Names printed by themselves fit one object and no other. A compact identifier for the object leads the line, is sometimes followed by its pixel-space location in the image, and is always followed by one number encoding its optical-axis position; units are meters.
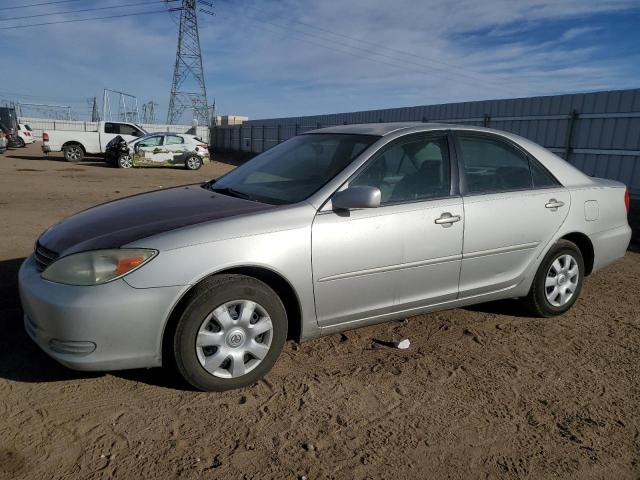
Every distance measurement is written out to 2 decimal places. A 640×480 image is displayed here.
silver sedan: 2.62
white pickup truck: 20.69
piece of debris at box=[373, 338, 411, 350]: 3.58
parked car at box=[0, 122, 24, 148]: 25.07
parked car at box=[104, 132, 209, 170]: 18.94
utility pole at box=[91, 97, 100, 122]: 50.39
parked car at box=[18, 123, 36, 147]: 28.14
